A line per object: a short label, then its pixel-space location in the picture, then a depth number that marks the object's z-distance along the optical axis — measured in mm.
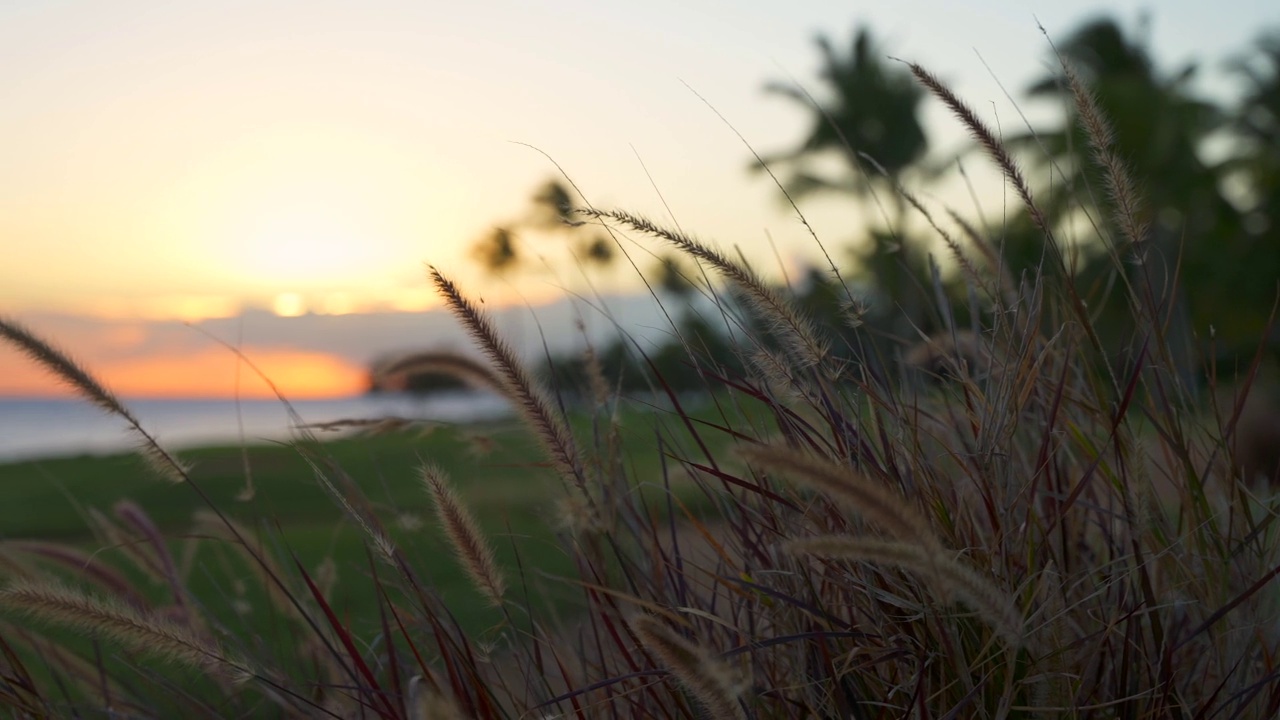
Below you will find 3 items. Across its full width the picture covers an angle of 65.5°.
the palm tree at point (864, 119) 33219
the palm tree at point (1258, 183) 27000
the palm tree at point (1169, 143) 25266
